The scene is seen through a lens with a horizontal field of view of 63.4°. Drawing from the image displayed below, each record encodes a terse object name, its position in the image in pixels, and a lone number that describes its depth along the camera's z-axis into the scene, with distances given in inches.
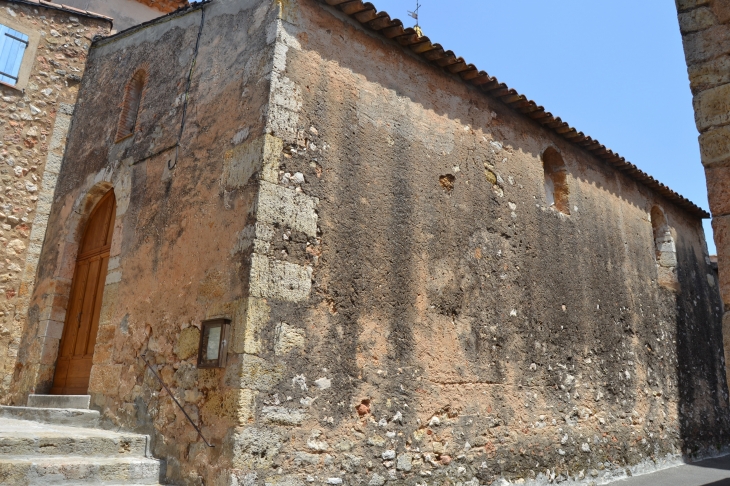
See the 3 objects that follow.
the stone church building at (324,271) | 189.2
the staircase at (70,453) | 165.9
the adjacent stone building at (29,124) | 283.0
